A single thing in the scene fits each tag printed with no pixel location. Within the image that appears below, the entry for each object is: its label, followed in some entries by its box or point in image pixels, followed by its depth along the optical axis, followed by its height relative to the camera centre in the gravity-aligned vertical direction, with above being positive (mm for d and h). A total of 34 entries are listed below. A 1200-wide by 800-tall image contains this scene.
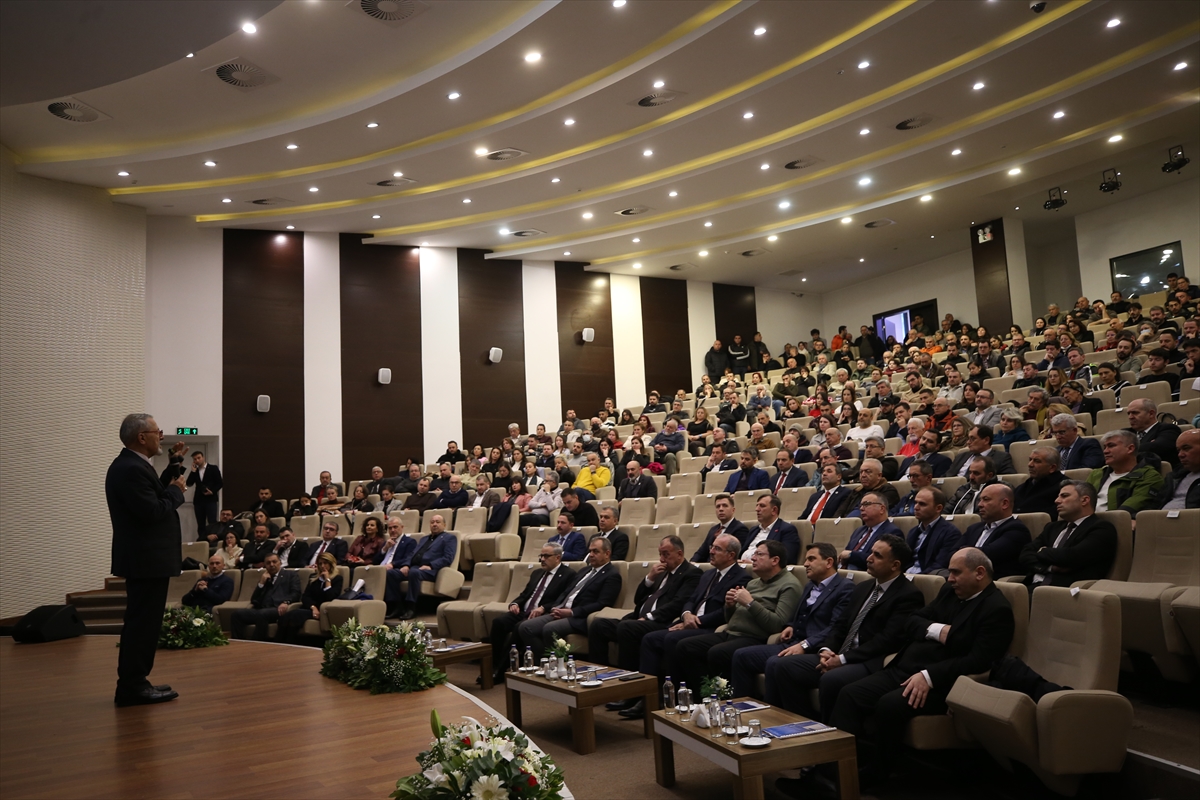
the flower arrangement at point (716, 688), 3443 -893
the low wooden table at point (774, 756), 2969 -1029
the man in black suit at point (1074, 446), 5191 +13
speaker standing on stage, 3471 -210
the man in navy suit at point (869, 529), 4723 -388
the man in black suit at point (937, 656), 3324 -797
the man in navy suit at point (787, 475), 6945 -109
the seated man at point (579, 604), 5637 -887
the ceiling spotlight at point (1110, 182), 11078 +3421
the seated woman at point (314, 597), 7293 -962
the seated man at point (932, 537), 4367 -420
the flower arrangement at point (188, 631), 5496 -907
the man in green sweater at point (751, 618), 4430 -797
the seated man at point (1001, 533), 4152 -393
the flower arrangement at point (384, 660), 3924 -829
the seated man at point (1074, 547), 3785 -439
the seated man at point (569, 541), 7051 -566
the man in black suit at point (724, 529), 5711 -432
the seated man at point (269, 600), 7438 -999
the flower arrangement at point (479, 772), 1957 -679
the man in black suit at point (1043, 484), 4590 -185
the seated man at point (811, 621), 4094 -784
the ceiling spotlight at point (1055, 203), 11797 +3340
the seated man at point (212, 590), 8102 -944
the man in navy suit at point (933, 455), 6184 +2
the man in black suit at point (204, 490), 11055 -6
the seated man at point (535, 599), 6082 -888
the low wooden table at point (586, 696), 4180 -1106
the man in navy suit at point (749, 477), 7184 -114
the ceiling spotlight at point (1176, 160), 10477 +3469
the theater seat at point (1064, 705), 2840 -857
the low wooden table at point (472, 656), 5367 -1124
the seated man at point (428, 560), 7560 -735
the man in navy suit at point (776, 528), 5348 -409
